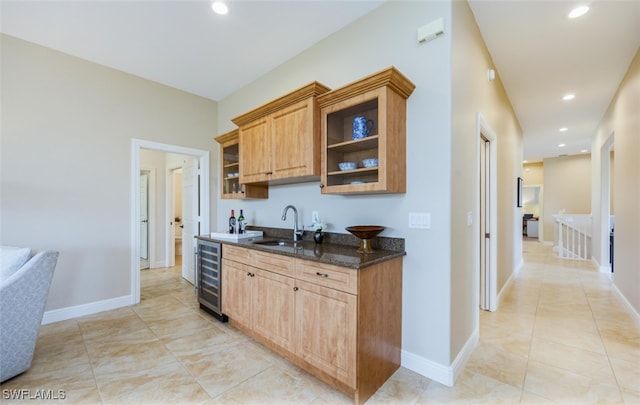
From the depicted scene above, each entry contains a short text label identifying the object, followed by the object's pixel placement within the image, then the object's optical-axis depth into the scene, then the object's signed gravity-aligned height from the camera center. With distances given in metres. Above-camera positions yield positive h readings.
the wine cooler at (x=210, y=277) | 2.85 -0.82
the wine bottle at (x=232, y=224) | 3.37 -0.27
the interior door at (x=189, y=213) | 4.29 -0.19
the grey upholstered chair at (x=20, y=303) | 1.78 -0.68
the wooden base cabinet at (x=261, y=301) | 2.10 -0.85
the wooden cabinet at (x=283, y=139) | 2.32 +0.60
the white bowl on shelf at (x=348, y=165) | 2.21 +0.30
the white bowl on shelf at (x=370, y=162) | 2.05 +0.30
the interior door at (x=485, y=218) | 3.13 -0.18
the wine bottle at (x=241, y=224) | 3.27 -0.27
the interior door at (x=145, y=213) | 5.46 -0.23
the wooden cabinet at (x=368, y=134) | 1.92 +0.53
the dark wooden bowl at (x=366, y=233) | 2.03 -0.23
